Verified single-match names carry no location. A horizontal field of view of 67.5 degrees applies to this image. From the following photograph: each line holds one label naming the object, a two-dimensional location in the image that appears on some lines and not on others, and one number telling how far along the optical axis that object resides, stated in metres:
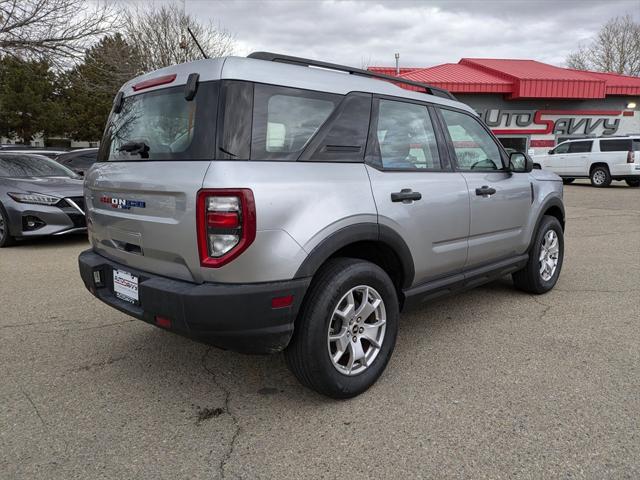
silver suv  2.28
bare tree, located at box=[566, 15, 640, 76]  41.78
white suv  16.78
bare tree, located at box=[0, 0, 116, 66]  11.47
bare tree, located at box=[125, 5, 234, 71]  21.61
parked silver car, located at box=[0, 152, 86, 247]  6.68
